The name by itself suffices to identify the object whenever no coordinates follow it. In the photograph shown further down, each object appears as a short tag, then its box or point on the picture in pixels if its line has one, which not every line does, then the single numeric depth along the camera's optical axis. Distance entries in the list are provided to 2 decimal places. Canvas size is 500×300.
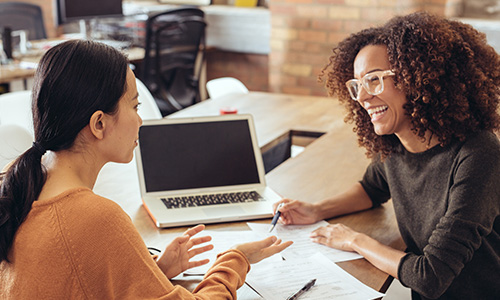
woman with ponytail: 0.98
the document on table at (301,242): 1.44
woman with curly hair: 1.31
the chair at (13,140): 1.86
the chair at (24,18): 4.55
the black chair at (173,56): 4.02
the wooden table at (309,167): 1.55
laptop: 1.69
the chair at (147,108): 2.85
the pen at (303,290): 1.24
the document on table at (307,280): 1.26
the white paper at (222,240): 1.37
